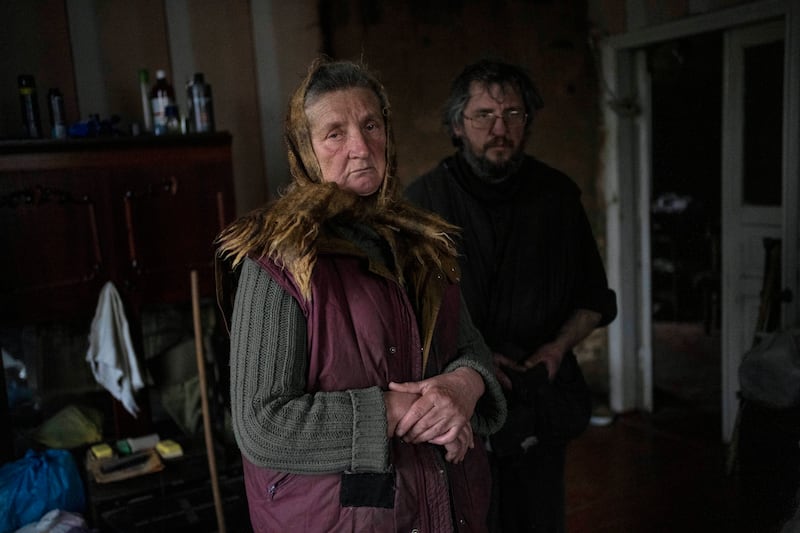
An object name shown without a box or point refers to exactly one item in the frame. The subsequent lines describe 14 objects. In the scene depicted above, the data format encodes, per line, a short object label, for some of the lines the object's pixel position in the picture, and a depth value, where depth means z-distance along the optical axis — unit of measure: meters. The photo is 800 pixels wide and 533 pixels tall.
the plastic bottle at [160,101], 2.95
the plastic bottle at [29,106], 2.71
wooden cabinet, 2.63
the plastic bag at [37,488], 2.40
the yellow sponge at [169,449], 2.72
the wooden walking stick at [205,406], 2.35
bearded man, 1.88
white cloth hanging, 2.78
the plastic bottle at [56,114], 2.76
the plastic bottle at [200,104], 2.96
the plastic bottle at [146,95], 3.02
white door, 3.24
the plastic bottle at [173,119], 2.95
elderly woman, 1.13
